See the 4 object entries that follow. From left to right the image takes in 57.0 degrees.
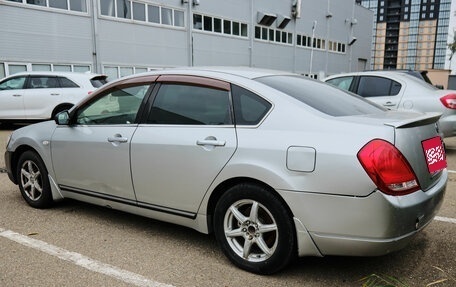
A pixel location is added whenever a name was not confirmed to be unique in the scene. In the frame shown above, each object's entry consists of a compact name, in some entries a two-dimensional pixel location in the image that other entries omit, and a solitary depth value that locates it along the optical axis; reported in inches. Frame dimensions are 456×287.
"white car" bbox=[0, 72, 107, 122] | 459.5
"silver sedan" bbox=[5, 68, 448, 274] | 104.5
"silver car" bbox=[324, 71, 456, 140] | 291.4
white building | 676.1
